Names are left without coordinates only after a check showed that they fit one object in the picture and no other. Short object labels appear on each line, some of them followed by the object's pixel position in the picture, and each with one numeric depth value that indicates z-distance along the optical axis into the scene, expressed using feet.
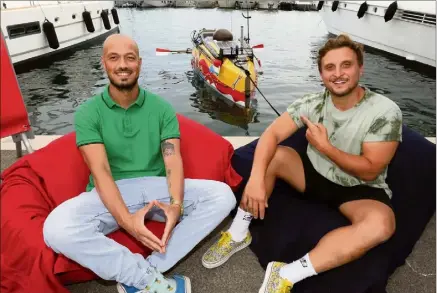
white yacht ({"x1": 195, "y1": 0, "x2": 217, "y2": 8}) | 189.78
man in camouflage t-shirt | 6.37
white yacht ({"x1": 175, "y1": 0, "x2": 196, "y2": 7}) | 197.73
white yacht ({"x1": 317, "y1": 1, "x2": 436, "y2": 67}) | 46.93
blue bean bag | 6.49
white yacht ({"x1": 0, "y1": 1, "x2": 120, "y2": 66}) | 46.03
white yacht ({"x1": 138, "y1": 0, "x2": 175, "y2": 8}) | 189.34
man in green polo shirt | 6.15
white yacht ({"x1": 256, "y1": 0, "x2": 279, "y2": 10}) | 184.03
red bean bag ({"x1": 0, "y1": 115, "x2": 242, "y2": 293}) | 6.48
